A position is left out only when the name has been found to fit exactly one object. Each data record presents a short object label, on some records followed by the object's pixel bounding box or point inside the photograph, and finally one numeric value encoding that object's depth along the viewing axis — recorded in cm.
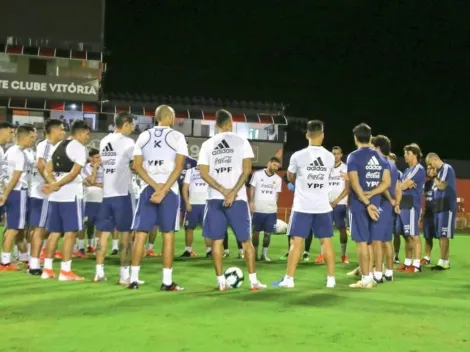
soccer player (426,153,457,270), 1248
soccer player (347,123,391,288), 937
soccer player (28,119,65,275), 1000
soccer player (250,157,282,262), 1334
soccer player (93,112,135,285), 923
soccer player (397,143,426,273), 1196
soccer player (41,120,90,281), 945
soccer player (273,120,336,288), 903
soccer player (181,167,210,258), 1407
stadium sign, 4291
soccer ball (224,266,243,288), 876
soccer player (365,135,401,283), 960
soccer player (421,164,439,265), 1280
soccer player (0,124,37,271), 1038
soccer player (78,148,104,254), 1333
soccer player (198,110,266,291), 855
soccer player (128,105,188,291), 850
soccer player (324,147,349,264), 1327
